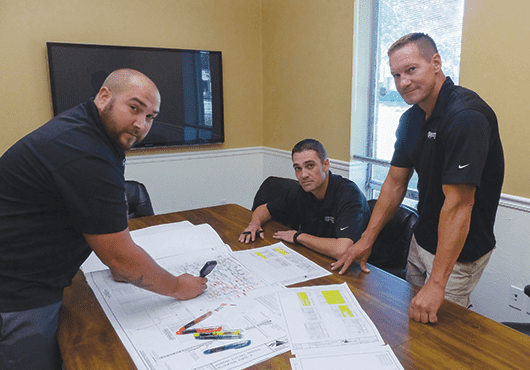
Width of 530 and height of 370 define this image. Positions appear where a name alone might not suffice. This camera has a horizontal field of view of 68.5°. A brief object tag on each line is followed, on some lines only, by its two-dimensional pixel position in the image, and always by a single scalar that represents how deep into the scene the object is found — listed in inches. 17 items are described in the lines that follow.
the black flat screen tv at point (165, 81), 130.1
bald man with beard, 40.4
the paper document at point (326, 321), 38.8
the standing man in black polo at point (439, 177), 46.1
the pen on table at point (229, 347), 37.9
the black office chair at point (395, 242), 78.5
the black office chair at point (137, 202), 107.5
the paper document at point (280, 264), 54.7
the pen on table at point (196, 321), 41.8
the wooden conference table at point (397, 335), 36.7
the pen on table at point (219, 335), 40.1
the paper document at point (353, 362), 35.6
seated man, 71.9
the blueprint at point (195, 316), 37.0
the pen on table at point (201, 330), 41.1
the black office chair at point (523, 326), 57.8
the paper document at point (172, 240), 64.4
